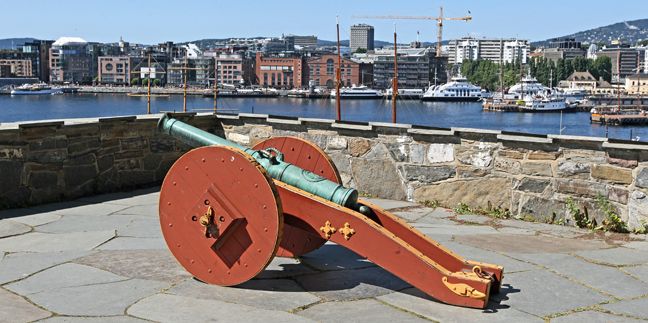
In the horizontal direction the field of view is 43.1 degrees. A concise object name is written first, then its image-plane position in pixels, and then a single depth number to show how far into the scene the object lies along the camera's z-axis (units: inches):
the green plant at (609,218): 242.8
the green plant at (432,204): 287.7
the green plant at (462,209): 276.8
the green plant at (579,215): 251.4
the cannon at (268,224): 163.0
